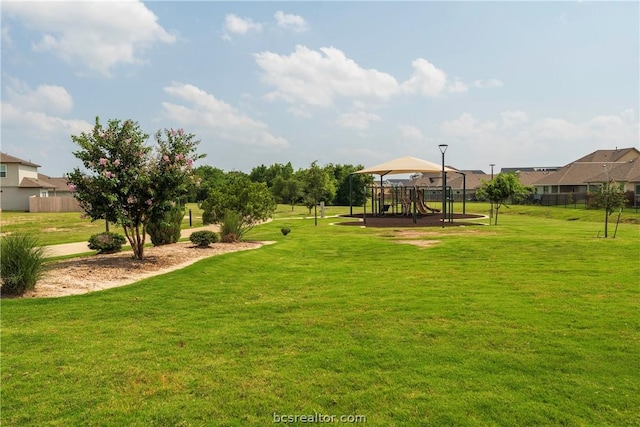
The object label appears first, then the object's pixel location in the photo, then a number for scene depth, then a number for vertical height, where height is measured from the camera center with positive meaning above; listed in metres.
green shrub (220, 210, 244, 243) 17.16 -0.77
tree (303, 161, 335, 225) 43.88 +2.01
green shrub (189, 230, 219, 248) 15.45 -1.18
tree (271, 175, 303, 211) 57.59 +2.06
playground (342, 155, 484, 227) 27.59 -0.18
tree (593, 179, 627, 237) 18.38 -0.04
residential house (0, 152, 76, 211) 49.94 +2.60
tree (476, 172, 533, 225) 28.89 +0.50
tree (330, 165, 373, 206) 59.12 +2.44
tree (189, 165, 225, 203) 76.22 +5.57
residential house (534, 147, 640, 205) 43.06 +2.46
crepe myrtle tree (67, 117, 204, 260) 11.40 +0.83
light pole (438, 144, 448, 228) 26.21 +0.22
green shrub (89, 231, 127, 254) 14.31 -1.16
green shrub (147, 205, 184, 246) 15.93 -0.89
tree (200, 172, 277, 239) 17.67 +0.05
